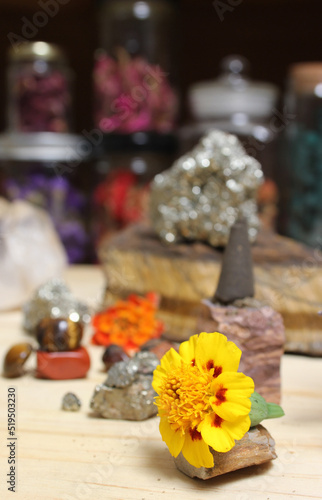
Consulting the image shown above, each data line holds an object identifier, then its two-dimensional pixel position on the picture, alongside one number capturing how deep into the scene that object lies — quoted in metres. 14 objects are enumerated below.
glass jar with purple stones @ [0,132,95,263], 0.62
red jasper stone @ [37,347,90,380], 0.38
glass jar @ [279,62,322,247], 0.53
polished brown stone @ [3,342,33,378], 0.38
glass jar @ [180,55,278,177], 0.60
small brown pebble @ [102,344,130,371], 0.39
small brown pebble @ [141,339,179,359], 0.38
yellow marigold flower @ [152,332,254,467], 0.29
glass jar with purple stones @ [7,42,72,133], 0.64
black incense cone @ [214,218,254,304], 0.36
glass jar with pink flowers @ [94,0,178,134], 0.63
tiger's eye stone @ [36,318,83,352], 0.39
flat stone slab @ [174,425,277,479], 0.30
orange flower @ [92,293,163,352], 0.43
